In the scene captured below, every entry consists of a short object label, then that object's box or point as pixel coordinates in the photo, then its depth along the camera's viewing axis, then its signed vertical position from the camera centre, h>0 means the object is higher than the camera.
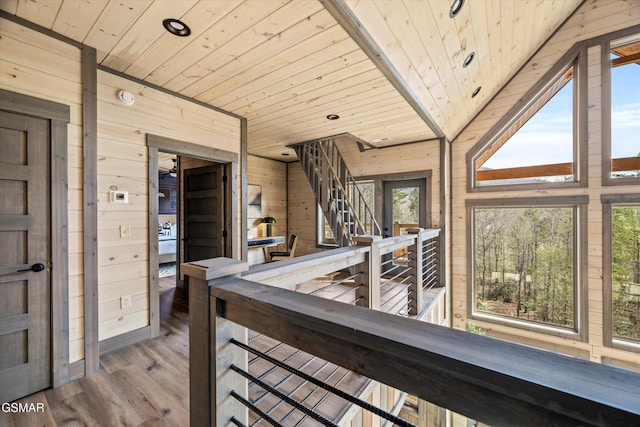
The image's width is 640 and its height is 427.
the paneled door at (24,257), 1.83 -0.29
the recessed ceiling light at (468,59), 2.89 +1.61
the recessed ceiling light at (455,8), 2.10 +1.58
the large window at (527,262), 3.81 -0.74
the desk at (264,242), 5.08 -0.55
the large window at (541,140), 3.76 +1.04
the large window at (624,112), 3.42 +1.26
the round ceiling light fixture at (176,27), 1.88 +1.30
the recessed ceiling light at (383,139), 4.46 +1.21
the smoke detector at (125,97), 2.47 +1.05
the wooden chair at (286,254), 5.53 -0.81
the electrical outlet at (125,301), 2.49 -0.79
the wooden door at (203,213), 3.59 +0.01
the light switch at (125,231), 2.49 -0.16
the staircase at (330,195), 4.71 +0.31
